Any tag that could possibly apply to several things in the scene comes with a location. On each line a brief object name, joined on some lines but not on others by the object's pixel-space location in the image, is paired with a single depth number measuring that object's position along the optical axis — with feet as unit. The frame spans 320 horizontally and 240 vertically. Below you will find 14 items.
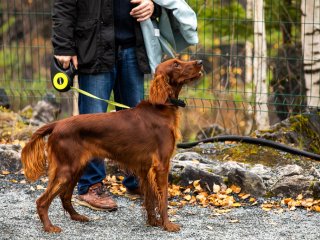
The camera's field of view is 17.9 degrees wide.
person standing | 24.84
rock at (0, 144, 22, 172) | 31.53
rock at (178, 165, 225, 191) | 28.81
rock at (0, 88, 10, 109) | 40.26
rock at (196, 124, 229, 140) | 40.14
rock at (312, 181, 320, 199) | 27.32
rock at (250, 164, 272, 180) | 29.00
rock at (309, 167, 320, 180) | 28.86
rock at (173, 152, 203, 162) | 31.28
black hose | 31.29
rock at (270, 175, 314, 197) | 27.70
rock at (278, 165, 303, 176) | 28.74
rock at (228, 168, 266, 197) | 28.21
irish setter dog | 23.64
